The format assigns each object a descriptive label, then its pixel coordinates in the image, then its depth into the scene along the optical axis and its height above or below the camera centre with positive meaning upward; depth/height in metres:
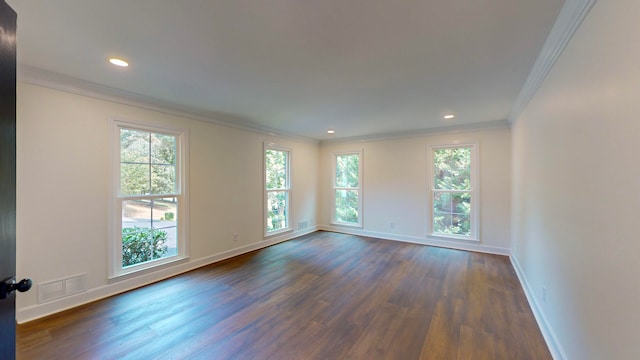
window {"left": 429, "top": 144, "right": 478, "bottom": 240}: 4.54 -0.18
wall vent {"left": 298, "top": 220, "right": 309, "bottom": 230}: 5.77 -1.04
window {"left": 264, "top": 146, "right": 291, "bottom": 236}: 5.00 -0.15
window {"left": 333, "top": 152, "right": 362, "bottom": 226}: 5.86 -0.16
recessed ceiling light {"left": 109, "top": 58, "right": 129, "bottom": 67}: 2.09 +1.07
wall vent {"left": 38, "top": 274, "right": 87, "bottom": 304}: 2.35 -1.08
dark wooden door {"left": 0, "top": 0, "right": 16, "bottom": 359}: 0.94 +0.04
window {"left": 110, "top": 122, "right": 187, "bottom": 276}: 2.90 -0.20
